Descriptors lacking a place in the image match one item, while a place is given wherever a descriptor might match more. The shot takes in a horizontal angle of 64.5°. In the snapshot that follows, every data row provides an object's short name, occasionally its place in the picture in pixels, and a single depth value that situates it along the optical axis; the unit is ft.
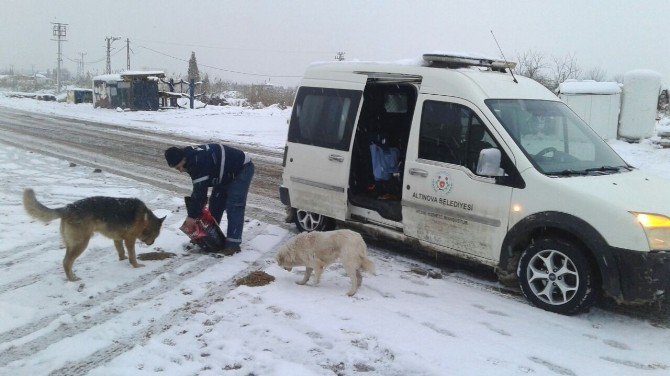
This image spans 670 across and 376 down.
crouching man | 20.88
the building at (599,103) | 58.80
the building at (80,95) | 146.20
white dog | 18.06
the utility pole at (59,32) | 235.36
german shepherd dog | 18.52
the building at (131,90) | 119.85
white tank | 58.29
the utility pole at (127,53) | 264.72
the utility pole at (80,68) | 400.88
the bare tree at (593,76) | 111.35
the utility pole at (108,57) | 244.22
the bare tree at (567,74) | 101.47
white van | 15.79
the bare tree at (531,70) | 91.04
